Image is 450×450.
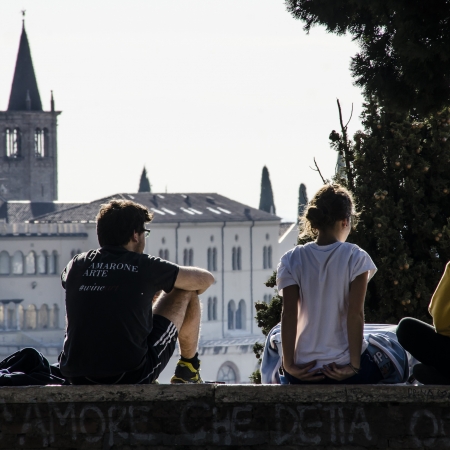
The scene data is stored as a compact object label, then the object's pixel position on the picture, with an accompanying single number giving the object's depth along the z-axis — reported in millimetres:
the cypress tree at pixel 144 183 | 173643
